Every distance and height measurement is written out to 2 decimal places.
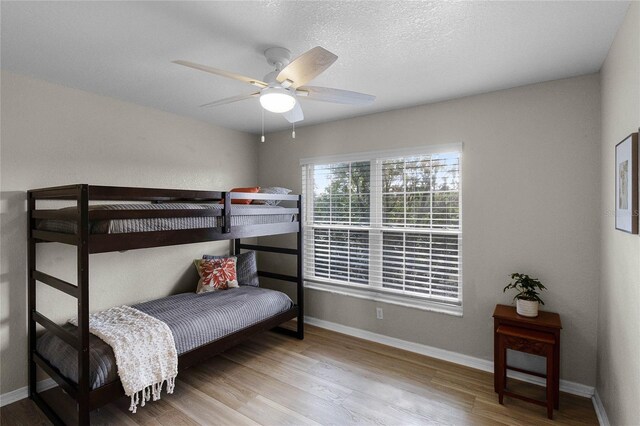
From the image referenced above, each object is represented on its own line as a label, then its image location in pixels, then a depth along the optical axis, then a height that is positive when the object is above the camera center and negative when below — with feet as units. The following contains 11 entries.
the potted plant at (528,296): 7.86 -2.14
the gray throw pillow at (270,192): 11.19 +0.76
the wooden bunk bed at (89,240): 6.25 -0.62
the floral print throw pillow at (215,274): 11.24 -2.22
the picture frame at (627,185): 4.97 +0.48
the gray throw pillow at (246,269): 12.28 -2.20
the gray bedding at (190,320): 6.72 -3.00
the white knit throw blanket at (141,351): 6.84 -3.13
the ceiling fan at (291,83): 5.10 +2.42
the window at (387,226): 9.95 -0.45
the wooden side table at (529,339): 7.22 -2.98
